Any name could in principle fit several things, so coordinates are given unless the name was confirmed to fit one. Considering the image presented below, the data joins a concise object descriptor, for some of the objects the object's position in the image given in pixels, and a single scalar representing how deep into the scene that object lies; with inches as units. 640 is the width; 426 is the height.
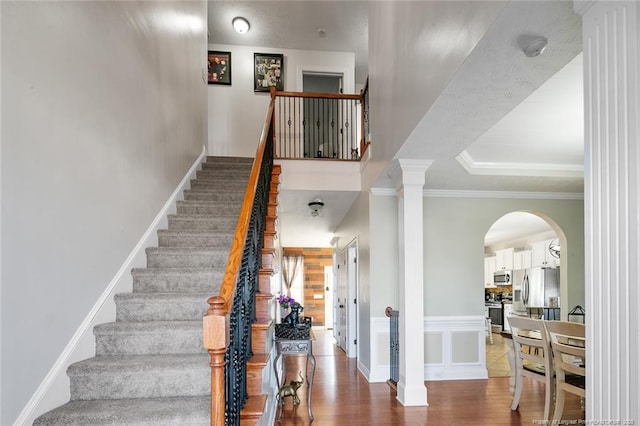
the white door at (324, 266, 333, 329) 486.9
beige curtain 484.4
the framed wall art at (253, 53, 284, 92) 314.3
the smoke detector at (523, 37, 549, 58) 74.7
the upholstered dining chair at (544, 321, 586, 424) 134.2
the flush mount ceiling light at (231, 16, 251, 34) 283.5
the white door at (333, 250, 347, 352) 317.1
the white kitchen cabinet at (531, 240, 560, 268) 375.6
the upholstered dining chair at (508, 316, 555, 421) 145.6
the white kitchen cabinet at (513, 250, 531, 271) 412.2
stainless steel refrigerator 362.9
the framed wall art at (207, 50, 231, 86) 313.3
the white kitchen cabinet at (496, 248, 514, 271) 452.8
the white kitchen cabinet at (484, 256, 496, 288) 497.9
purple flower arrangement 178.9
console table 150.4
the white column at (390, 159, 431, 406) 166.9
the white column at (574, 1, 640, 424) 46.5
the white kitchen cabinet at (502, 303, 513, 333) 411.8
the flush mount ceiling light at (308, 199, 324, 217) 250.7
